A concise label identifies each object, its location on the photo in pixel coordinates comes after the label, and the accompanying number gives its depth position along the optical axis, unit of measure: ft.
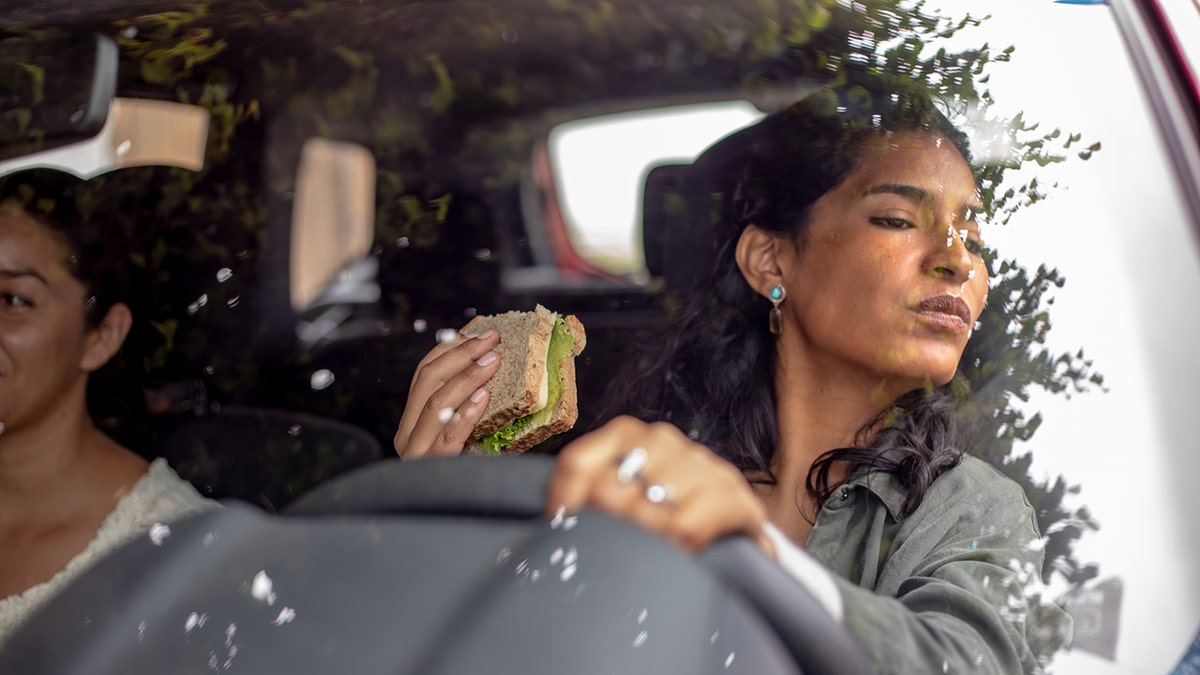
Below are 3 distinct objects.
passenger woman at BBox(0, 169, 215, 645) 4.46
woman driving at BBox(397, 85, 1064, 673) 3.74
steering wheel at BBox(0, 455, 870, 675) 2.90
